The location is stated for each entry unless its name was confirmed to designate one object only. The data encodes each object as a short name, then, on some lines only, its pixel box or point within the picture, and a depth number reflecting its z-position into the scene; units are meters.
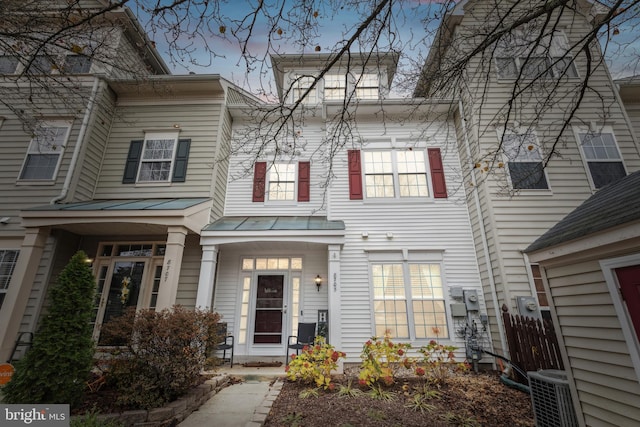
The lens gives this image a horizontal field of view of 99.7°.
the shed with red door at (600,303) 2.59
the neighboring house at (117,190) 5.82
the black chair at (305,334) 6.10
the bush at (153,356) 3.46
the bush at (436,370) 4.53
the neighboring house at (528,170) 5.86
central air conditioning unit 3.12
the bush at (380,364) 4.36
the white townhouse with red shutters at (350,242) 6.32
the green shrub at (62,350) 3.10
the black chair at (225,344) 5.87
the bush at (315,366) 4.43
